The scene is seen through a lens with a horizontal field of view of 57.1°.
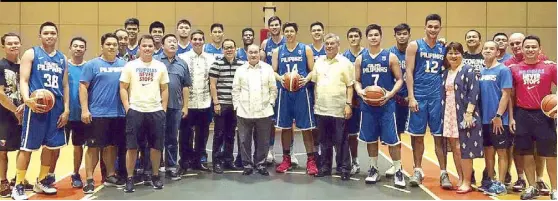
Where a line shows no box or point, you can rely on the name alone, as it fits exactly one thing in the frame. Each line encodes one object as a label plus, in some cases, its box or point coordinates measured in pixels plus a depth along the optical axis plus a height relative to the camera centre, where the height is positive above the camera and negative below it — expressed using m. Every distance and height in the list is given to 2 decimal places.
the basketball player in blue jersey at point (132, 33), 6.22 +0.76
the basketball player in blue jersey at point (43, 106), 4.89 -0.10
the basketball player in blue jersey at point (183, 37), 6.32 +0.74
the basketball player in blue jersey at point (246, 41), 6.54 +0.69
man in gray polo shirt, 5.64 +0.09
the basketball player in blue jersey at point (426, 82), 5.48 +0.14
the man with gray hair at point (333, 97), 5.74 -0.02
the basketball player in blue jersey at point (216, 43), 6.47 +0.67
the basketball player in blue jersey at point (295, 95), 6.05 +0.00
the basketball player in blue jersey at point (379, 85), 5.56 +0.09
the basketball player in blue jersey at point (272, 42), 6.52 +0.70
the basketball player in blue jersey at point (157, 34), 6.20 +0.74
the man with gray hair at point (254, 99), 5.90 -0.04
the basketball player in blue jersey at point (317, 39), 6.04 +0.67
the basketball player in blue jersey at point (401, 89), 5.77 +0.07
